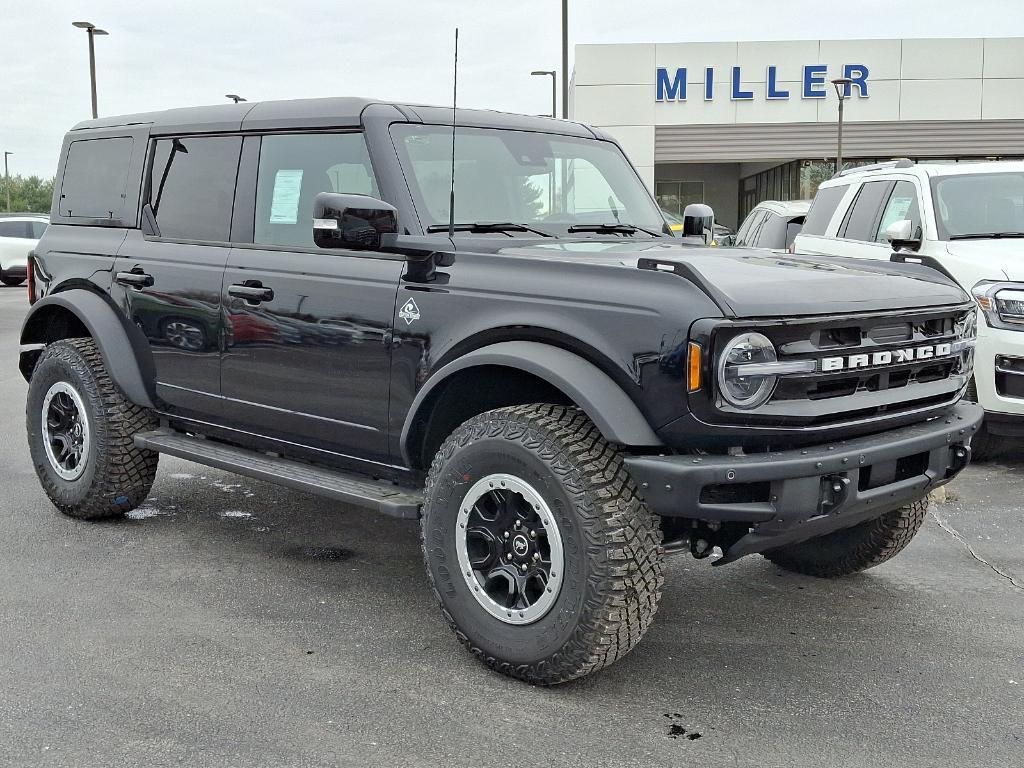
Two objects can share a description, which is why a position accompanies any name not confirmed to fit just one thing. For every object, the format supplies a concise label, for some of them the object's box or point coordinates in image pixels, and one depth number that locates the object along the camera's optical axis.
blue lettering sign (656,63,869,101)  36.72
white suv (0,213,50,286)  26.14
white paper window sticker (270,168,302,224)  4.71
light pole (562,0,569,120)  24.67
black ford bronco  3.40
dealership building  36.72
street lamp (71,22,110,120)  30.70
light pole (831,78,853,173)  33.62
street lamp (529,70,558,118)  31.16
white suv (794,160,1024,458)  6.66
